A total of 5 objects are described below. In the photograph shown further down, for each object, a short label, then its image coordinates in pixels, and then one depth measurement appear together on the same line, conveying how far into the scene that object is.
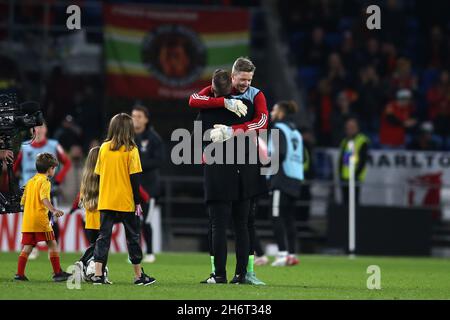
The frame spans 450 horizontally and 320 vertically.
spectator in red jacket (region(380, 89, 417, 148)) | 23.98
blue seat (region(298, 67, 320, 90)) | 25.97
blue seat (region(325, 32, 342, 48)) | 26.42
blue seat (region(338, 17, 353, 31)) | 26.80
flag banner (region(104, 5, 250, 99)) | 24.03
